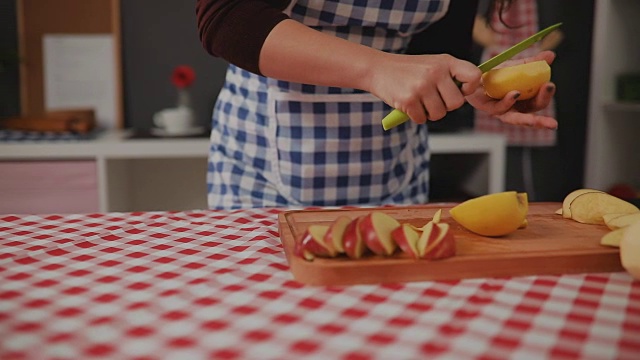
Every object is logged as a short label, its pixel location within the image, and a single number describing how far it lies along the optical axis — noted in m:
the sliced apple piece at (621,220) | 0.89
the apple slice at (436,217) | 0.94
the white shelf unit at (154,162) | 2.31
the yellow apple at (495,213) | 0.87
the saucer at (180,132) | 2.44
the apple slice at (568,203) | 1.00
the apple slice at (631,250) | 0.77
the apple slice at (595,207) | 0.95
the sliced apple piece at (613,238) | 0.83
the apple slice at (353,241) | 0.78
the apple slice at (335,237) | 0.79
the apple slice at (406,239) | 0.78
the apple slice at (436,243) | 0.78
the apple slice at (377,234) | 0.79
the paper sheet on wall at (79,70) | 2.73
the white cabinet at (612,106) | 2.62
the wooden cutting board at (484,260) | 0.76
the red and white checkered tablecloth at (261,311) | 0.60
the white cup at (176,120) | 2.50
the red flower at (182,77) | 2.61
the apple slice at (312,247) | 0.79
